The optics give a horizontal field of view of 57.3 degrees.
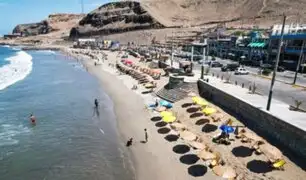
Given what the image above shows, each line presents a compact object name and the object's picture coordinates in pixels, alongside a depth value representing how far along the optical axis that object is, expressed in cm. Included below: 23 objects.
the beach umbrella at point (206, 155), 1819
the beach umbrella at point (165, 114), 2523
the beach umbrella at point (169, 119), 2429
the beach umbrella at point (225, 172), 1676
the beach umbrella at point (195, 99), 2783
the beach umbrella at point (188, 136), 2105
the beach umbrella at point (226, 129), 2042
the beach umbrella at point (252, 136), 1928
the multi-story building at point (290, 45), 4888
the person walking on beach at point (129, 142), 2302
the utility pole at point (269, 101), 2152
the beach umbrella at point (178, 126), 2341
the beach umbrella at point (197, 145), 1961
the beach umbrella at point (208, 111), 2495
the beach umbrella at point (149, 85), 3969
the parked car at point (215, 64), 5233
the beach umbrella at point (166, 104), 3006
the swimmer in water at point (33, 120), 2858
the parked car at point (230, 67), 4756
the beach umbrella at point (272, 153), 1683
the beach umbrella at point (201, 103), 2703
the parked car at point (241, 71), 4434
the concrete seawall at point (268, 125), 1786
